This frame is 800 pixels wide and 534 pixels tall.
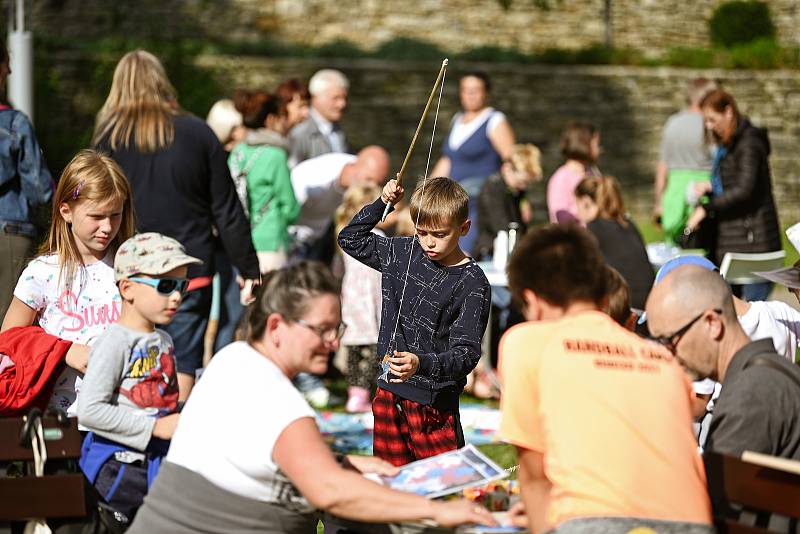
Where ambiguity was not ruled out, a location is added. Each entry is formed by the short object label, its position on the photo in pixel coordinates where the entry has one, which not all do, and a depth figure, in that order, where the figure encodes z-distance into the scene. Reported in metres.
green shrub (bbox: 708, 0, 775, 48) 42.30
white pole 15.62
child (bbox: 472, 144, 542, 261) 16.04
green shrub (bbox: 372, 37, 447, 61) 38.21
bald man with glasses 5.95
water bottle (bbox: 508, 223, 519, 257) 15.26
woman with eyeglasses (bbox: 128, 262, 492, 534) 5.62
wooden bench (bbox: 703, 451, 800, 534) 5.54
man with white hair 16.20
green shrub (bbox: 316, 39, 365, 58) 37.05
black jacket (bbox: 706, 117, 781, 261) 15.17
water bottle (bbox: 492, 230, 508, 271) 15.18
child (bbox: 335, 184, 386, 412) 14.33
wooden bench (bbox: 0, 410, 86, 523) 6.38
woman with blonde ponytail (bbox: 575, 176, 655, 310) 13.46
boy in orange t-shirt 5.27
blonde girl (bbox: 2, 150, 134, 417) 8.00
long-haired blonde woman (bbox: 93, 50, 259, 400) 10.64
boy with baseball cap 6.98
